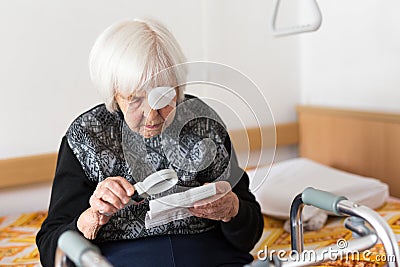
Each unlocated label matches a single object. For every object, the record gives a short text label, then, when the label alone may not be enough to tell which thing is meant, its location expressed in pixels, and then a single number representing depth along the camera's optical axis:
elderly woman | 1.57
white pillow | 2.09
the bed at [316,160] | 1.99
